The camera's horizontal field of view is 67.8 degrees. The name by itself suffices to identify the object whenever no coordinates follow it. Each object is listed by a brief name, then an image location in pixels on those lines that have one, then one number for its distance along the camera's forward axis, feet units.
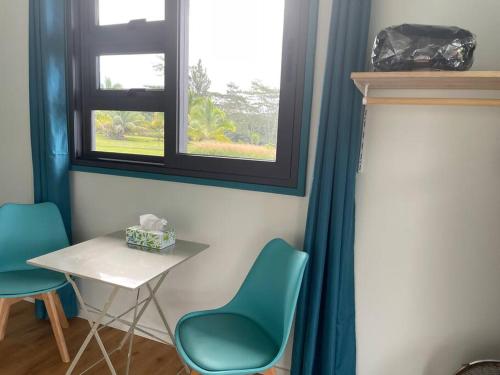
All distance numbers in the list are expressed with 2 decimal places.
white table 4.97
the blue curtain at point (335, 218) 5.17
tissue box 6.10
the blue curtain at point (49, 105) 7.22
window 6.12
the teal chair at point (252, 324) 4.74
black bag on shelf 3.95
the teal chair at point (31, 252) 6.51
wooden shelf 3.94
